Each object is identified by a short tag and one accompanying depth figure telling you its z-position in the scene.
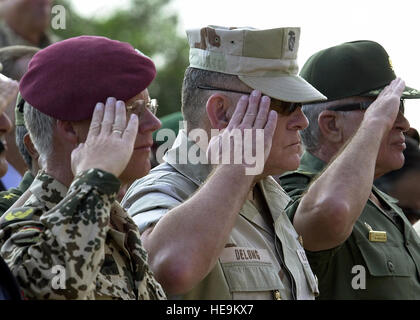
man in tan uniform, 6.27
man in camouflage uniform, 5.15
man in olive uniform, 7.55
